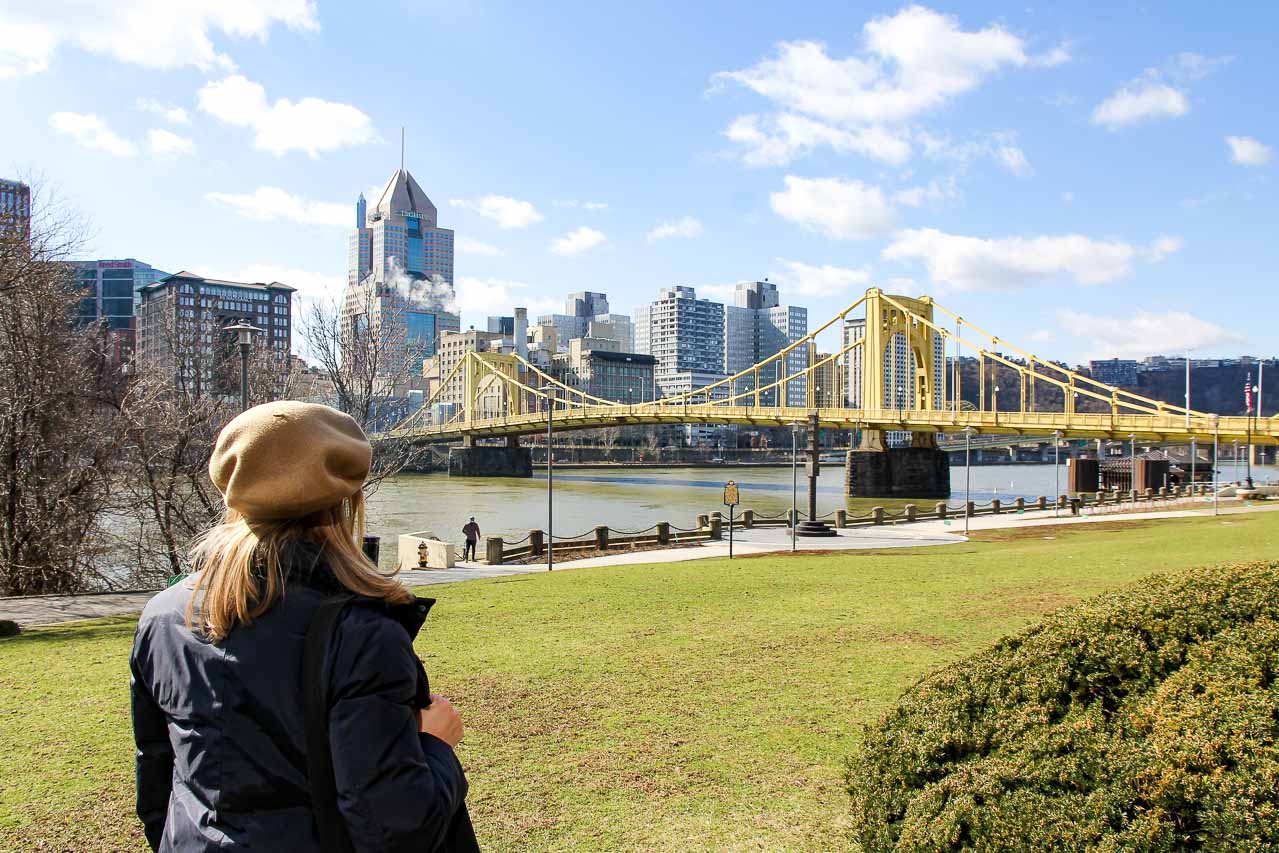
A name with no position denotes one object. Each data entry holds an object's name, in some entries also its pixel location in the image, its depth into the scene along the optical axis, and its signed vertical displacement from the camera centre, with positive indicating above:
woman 1.69 -0.45
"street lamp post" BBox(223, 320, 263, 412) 13.36 +1.60
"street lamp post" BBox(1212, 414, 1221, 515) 41.59 +0.93
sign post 21.50 -1.10
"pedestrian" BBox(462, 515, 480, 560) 23.90 -2.33
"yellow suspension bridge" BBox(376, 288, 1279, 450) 45.81 +2.09
